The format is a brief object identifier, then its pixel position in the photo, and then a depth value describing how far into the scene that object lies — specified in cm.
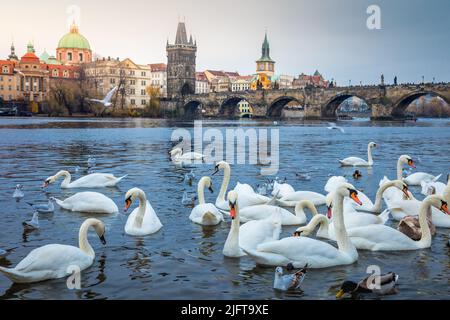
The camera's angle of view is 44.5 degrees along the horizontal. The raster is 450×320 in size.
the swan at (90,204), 964
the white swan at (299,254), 651
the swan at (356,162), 1773
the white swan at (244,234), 701
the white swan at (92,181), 1247
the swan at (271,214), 880
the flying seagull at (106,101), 3209
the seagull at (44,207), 949
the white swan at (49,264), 589
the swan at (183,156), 1895
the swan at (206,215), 883
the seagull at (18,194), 1085
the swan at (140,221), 818
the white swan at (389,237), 749
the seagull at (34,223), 840
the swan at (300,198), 1043
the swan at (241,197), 984
